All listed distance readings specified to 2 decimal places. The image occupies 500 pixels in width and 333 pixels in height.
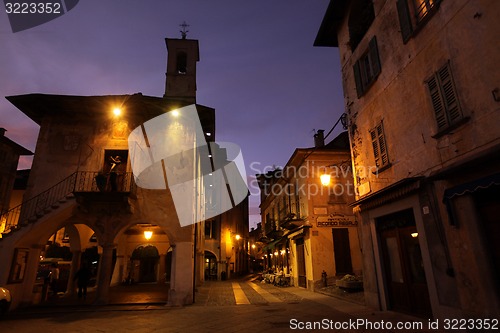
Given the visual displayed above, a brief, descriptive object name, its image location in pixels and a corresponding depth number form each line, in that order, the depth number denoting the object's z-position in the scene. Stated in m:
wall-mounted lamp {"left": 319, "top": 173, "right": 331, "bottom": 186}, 13.64
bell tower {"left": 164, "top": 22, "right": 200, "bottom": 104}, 17.41
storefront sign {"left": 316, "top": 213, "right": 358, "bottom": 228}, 17.22
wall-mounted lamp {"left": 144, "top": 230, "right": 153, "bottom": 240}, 16.75
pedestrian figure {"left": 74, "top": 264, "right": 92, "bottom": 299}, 14.15
